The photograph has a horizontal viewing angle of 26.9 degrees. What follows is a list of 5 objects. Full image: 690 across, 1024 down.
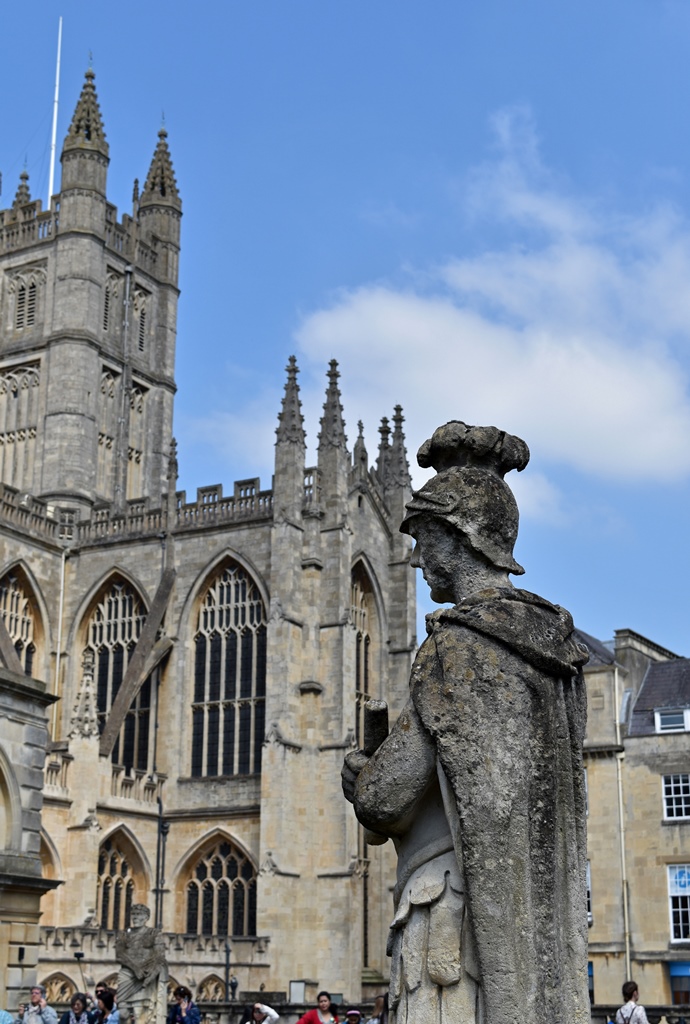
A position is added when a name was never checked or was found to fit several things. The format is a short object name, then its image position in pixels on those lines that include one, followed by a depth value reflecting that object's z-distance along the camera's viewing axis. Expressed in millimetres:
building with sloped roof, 33281
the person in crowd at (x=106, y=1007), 14101
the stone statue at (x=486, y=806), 3438
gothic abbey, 34719
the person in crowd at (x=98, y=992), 15023
